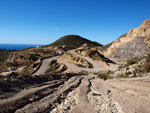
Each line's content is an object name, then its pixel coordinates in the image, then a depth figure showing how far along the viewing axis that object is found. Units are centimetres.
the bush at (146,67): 934
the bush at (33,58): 3508
